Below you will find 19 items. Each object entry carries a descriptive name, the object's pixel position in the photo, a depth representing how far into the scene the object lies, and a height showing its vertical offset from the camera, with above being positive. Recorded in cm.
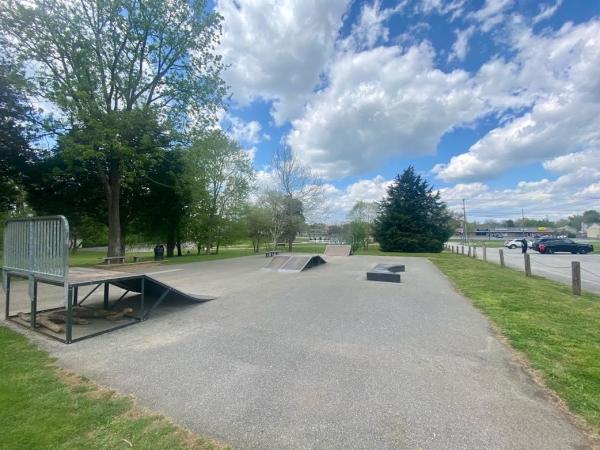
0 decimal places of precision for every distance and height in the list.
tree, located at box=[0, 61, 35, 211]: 1234 +486
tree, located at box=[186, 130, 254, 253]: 2263 +374
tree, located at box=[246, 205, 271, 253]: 2860 +152
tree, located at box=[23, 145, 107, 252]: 1487 +288
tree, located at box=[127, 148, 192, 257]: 1825 +255
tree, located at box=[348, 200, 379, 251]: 3503 +172
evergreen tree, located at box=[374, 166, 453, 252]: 2834 +155
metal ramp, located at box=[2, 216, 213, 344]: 419 -61
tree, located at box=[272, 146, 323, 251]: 2917 +330
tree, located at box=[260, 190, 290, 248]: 2889 +279
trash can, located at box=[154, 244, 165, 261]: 1926 -96
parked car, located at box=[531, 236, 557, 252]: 2805 -94
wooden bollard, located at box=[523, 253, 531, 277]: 1080 -131
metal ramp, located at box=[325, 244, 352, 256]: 2158 -111
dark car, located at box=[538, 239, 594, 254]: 2617 -135
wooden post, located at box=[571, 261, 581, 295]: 781 -125
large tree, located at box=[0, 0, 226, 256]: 1252 +877
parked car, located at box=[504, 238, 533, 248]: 3728 -143
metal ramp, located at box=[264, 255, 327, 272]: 1243 -120
